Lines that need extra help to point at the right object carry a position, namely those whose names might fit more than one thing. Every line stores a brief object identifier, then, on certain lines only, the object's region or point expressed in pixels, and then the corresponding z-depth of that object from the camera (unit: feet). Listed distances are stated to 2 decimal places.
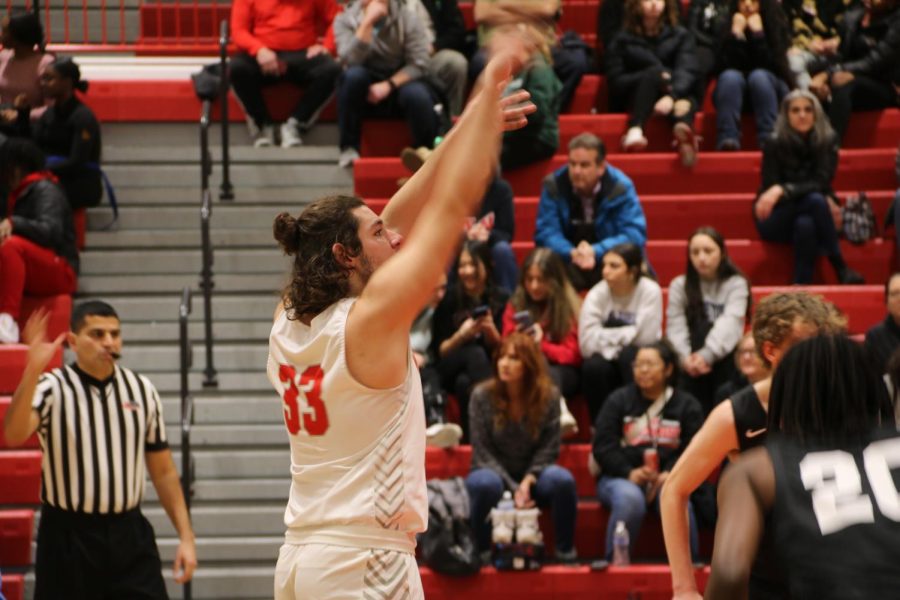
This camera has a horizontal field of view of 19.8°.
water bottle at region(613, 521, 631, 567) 45.67
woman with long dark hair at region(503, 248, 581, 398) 50.88
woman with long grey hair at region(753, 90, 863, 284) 55.34
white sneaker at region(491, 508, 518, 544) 45.45
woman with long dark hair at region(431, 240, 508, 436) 50.13
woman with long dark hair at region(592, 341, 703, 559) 47.01
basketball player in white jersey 21.29
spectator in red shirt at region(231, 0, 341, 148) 60.46
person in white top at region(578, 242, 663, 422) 49.99
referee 39.79
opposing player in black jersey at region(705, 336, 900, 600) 16.41
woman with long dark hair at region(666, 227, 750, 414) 49.55
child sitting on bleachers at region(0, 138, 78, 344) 52.00
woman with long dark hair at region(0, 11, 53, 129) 60.37
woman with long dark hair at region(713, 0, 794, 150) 61.18
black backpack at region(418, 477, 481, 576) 45.22
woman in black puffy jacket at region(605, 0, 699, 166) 61.13
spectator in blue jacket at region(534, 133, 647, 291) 53.73
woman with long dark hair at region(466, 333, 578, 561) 46.56
